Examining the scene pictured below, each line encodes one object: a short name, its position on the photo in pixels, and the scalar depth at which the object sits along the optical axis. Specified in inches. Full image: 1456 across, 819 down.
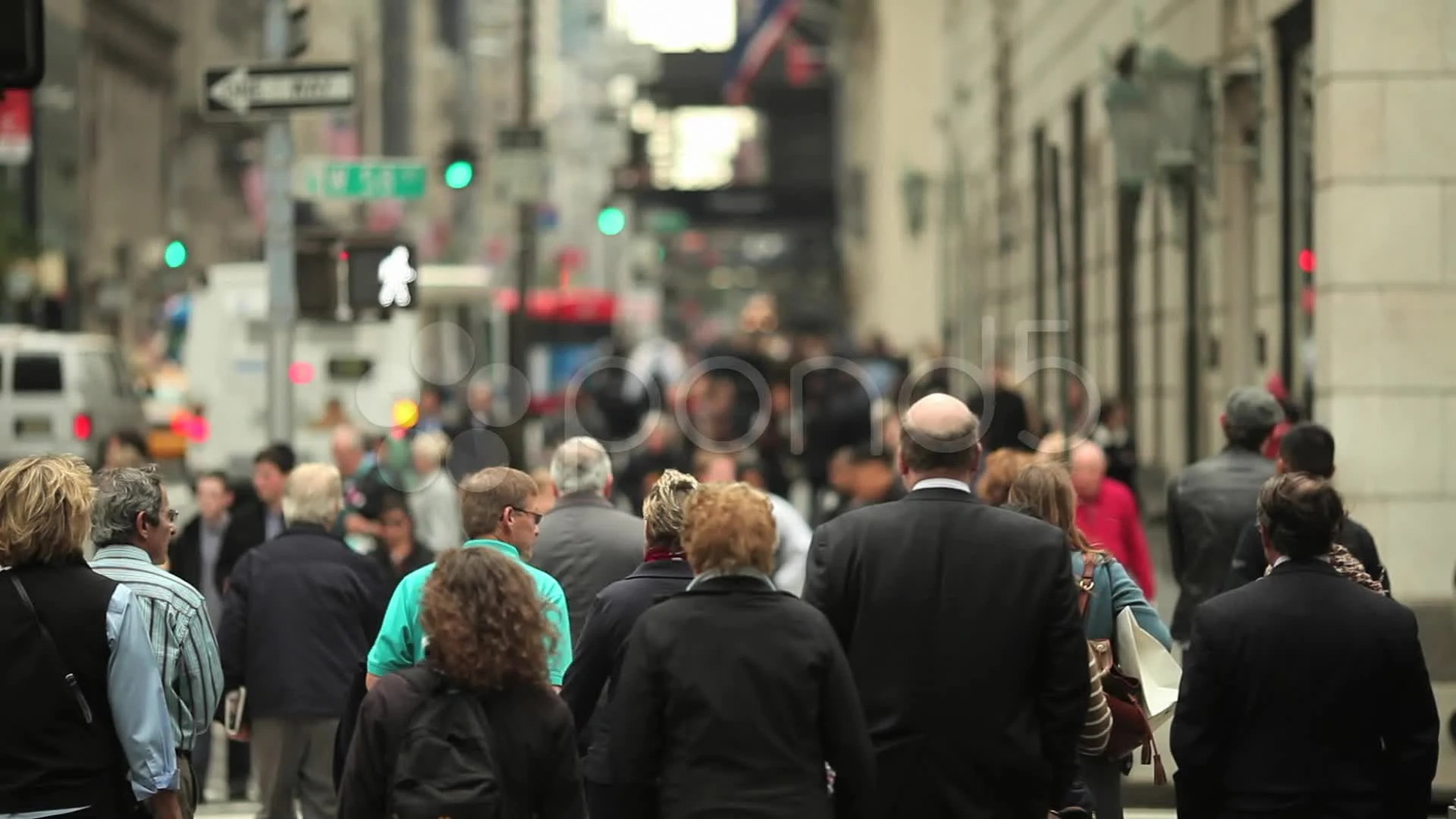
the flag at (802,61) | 4224.9
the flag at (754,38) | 2952.8
